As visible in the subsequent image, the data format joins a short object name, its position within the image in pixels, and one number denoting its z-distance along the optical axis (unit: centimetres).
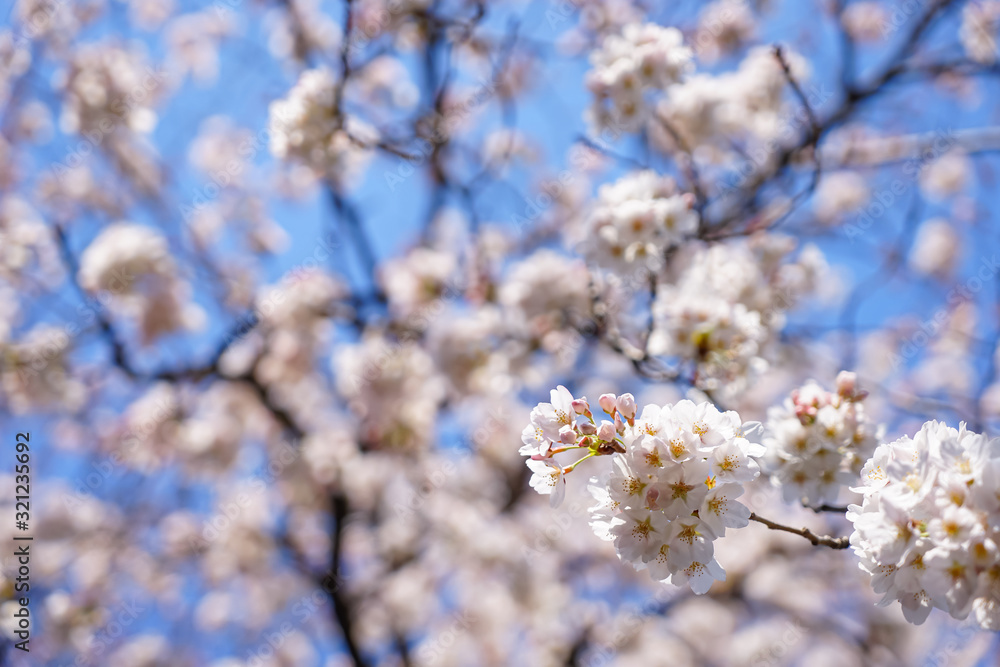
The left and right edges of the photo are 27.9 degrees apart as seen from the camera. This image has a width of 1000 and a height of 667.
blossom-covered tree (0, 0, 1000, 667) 110
